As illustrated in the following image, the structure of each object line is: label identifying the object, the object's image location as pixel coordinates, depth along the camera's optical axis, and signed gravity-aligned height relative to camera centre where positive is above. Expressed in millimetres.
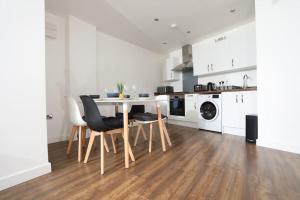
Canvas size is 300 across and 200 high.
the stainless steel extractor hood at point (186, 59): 4242 +1210
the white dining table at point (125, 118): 1591 -211
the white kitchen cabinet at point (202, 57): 3663 +1110
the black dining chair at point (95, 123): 1478 -254
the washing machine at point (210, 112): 3020 -292
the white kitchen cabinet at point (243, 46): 2988 +1121
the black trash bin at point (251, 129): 2326 -507
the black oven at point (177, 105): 3871 -167
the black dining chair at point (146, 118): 1981 -260
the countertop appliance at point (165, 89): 4559 +329
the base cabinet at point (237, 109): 2619 -208
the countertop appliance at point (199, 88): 3697 +285
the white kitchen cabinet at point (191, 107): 3514 -208
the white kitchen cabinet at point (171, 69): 4664 +1016
